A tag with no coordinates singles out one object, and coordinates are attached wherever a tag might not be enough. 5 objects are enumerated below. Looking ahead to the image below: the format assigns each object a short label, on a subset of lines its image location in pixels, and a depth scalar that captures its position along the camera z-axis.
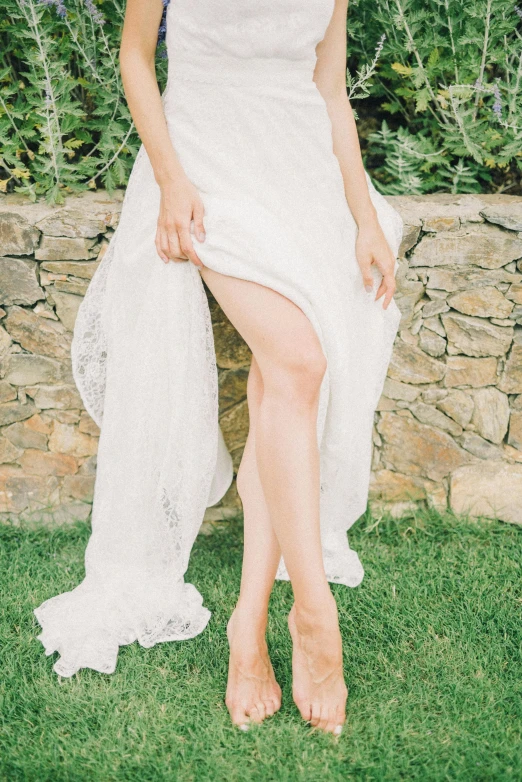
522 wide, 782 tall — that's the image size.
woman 1.73
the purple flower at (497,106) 2.39
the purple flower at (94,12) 2.24
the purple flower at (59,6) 2.21
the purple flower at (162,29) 2.32
